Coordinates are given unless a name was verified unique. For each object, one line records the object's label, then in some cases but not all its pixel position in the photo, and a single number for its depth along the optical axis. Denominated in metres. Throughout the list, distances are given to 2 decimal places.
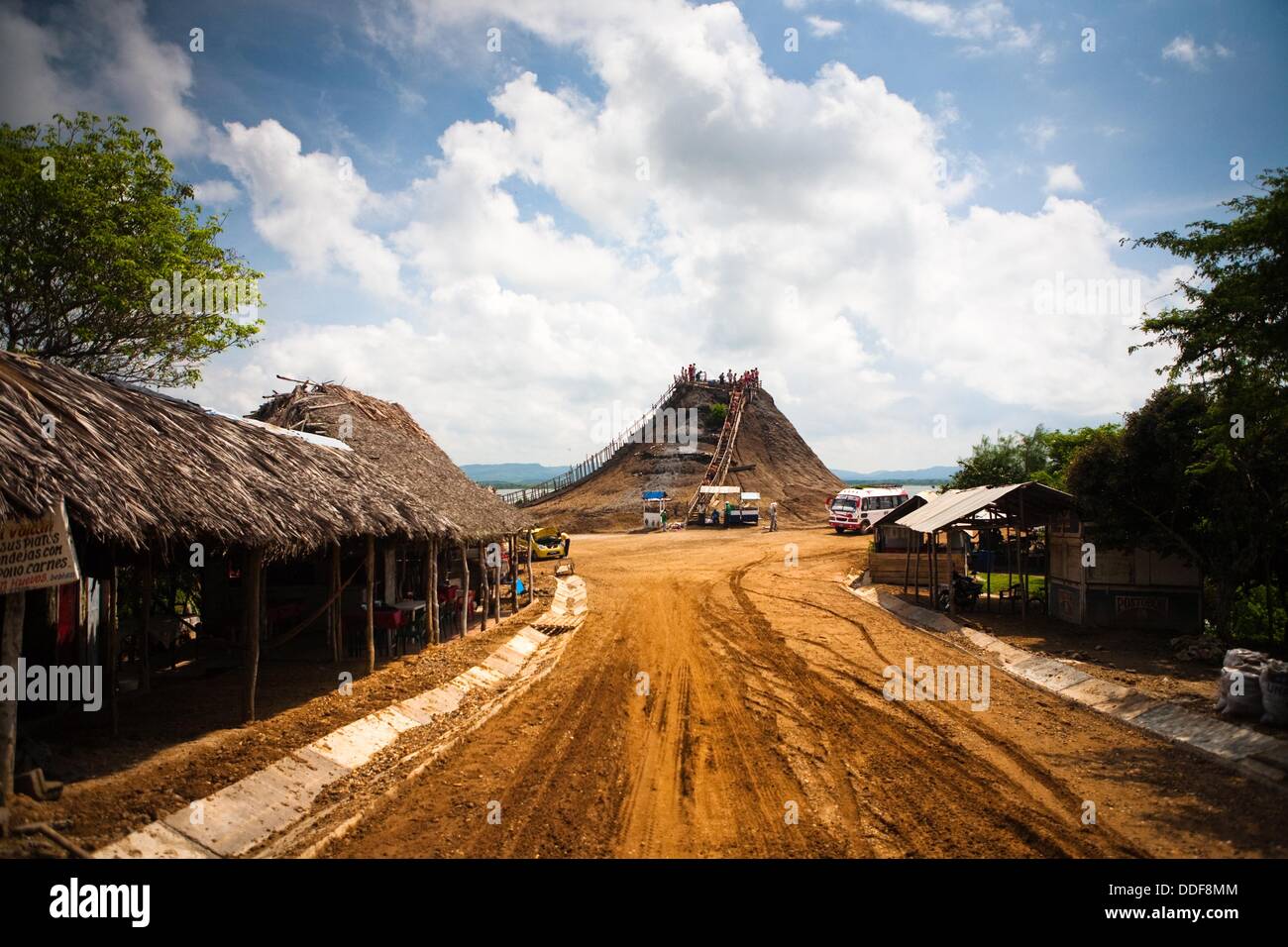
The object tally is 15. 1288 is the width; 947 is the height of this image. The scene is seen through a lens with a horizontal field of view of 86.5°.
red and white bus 39.38
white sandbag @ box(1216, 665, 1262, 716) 9.12
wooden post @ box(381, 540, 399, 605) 16.48
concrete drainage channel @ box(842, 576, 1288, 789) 7.85
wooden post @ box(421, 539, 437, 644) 14.59
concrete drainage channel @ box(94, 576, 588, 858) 6.29
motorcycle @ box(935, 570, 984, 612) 19.06
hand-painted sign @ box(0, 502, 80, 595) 6.28
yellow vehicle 33.19
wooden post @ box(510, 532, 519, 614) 20.00
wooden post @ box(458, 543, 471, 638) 16.52
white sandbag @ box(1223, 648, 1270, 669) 9.49
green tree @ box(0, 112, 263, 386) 15.66
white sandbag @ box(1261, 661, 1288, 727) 8.64
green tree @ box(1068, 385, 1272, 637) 12.95
